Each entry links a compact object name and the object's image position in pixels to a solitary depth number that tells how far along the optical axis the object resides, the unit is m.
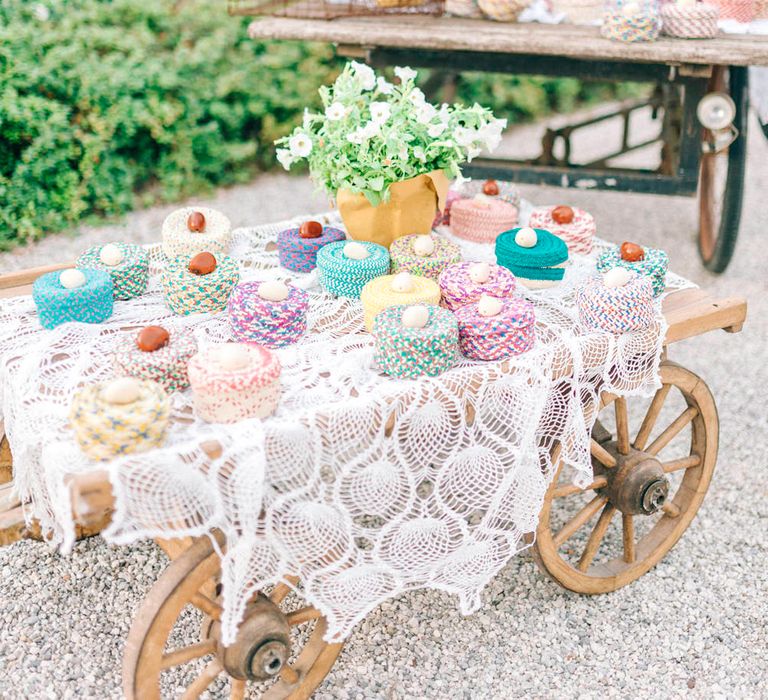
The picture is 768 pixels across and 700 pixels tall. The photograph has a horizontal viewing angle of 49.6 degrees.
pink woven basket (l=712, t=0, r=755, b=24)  2.78
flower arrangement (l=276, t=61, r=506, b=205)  1.65
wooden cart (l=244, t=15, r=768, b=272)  2.54
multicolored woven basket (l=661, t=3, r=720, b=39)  2.57
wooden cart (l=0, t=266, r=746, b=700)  1.25
